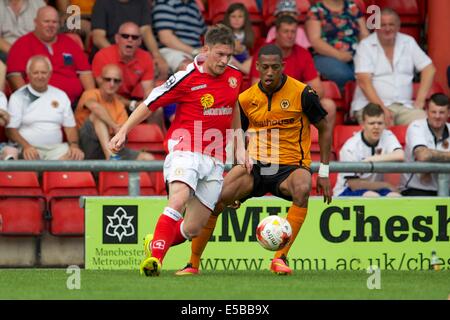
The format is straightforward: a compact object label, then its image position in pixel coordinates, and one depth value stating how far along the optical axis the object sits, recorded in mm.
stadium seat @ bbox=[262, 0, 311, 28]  15297
